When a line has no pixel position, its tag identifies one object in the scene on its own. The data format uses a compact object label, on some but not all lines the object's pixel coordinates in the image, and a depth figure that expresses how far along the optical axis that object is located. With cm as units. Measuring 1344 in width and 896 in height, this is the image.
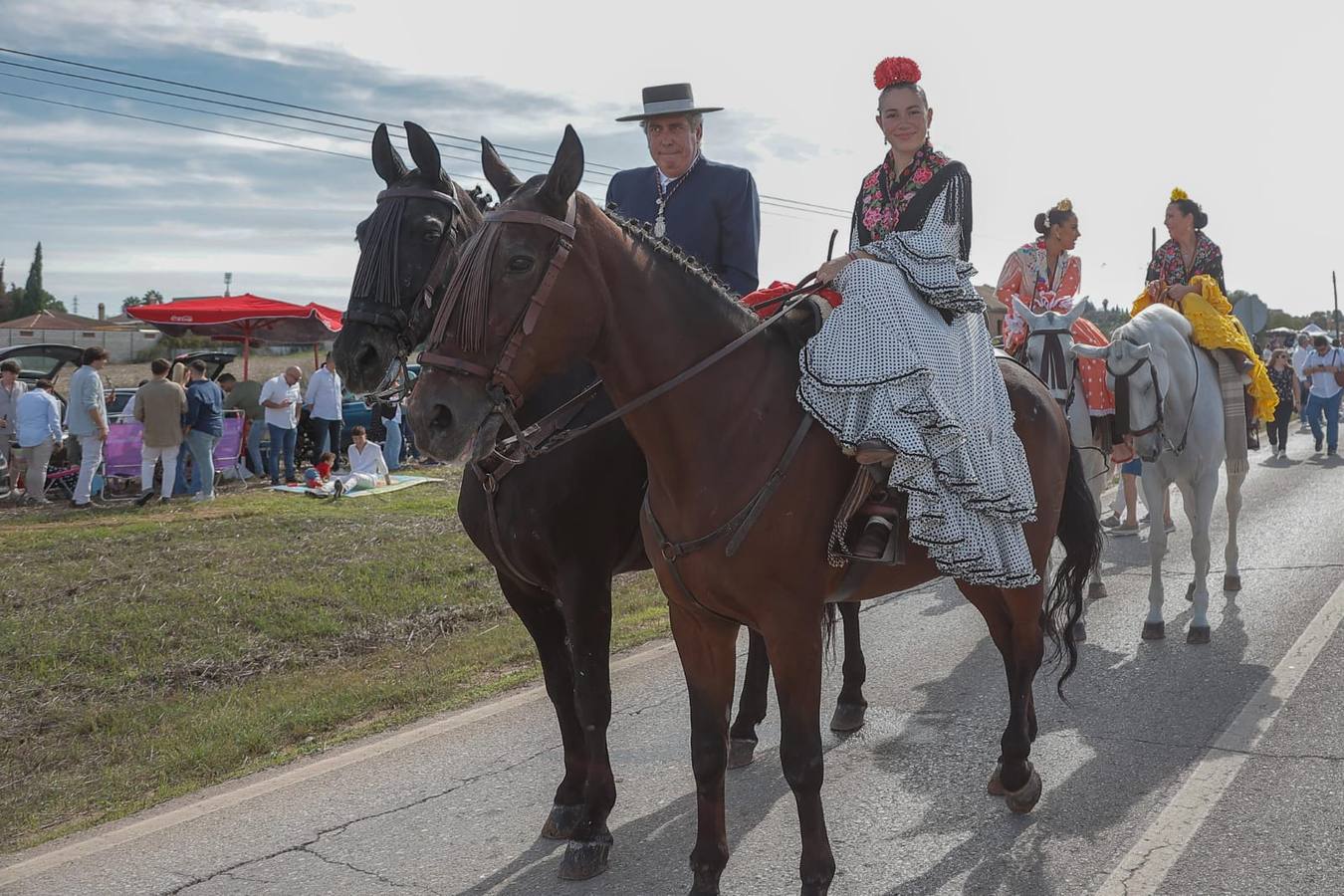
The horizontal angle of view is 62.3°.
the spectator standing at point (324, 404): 1664
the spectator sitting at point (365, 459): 1503
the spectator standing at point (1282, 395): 1766
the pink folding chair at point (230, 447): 1563
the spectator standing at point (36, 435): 1342
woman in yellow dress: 812
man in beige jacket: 1366
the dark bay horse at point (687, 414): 317
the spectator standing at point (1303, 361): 1906
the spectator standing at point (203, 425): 1391
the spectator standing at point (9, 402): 1470
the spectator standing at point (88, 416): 1327
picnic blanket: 1391
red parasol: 1864
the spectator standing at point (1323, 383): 1841
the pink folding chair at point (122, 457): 1442
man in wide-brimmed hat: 485
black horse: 396
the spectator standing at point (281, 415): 1562
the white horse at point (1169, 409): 743
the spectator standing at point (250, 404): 1631
